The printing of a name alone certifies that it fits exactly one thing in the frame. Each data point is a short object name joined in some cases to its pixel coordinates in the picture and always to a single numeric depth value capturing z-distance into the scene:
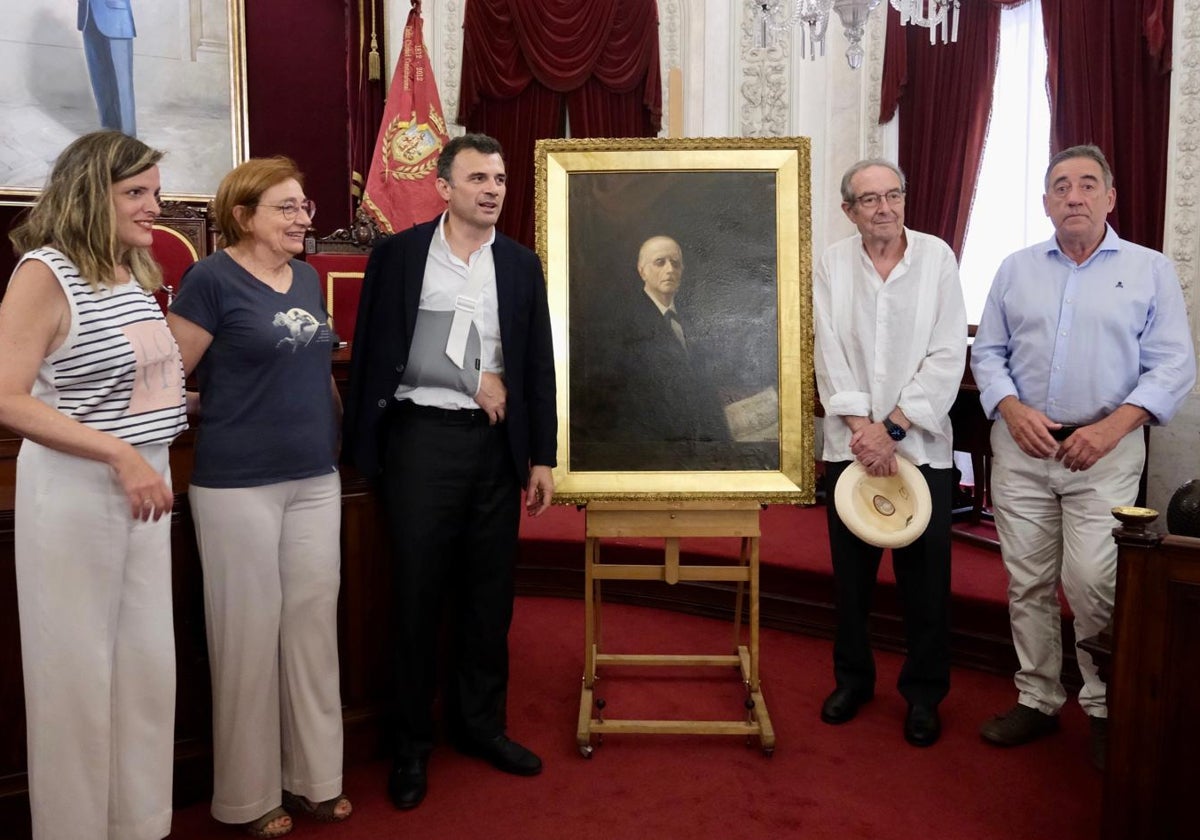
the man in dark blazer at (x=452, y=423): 2.57
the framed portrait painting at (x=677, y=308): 2.92
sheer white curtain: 5.24
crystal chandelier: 4.20
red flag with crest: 5.34
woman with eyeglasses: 2.21
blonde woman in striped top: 1.85
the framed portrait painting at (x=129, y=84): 5.14
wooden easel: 2.92
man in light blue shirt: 2.77
